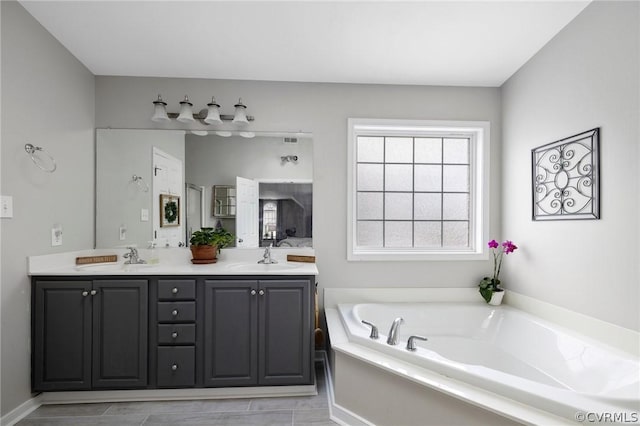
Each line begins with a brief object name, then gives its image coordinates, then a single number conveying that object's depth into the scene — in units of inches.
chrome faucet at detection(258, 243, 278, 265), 101.2
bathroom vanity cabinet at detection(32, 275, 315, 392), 80.4
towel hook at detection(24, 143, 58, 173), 75.9
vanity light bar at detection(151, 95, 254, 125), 98.3
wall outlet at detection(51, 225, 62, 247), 83.7
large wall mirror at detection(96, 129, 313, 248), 102.0
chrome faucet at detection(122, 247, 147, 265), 97.5
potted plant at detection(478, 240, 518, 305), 102.2
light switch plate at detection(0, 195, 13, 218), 68.7
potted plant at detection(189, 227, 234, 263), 96.4
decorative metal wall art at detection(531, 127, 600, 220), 72.5
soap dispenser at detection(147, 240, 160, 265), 102.1
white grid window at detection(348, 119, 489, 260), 112.3
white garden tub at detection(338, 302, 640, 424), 48.4
